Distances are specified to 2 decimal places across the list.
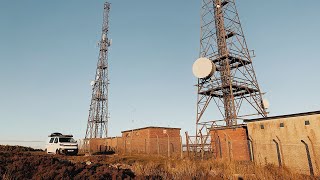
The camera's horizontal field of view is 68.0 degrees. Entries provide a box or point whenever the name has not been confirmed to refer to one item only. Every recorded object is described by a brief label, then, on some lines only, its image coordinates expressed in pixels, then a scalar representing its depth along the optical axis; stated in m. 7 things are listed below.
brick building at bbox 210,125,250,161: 20.73
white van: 24.64
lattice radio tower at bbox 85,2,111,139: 48.75
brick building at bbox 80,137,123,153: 36.79
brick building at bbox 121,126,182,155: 29.14
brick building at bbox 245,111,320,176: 15.83
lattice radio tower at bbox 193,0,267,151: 27.18
